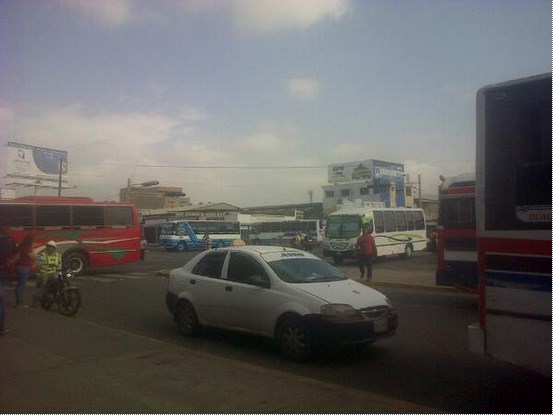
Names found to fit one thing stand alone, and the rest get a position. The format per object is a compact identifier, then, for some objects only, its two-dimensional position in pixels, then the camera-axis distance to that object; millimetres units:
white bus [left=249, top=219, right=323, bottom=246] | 46469
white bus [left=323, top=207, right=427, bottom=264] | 28891
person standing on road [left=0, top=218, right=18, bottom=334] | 9391
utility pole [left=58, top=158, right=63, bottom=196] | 47562
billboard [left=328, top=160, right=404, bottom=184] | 74938
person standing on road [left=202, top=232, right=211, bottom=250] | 45344
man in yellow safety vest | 11836
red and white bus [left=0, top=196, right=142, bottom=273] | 20094
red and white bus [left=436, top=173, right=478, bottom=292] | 12031
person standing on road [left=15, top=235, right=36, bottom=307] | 11305
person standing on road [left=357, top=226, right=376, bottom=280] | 16828
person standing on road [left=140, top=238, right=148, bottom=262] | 23109
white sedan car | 6949
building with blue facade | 74125
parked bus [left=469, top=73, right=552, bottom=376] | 4855
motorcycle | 11375
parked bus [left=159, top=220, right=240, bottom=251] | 45594
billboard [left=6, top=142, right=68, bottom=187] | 48781
